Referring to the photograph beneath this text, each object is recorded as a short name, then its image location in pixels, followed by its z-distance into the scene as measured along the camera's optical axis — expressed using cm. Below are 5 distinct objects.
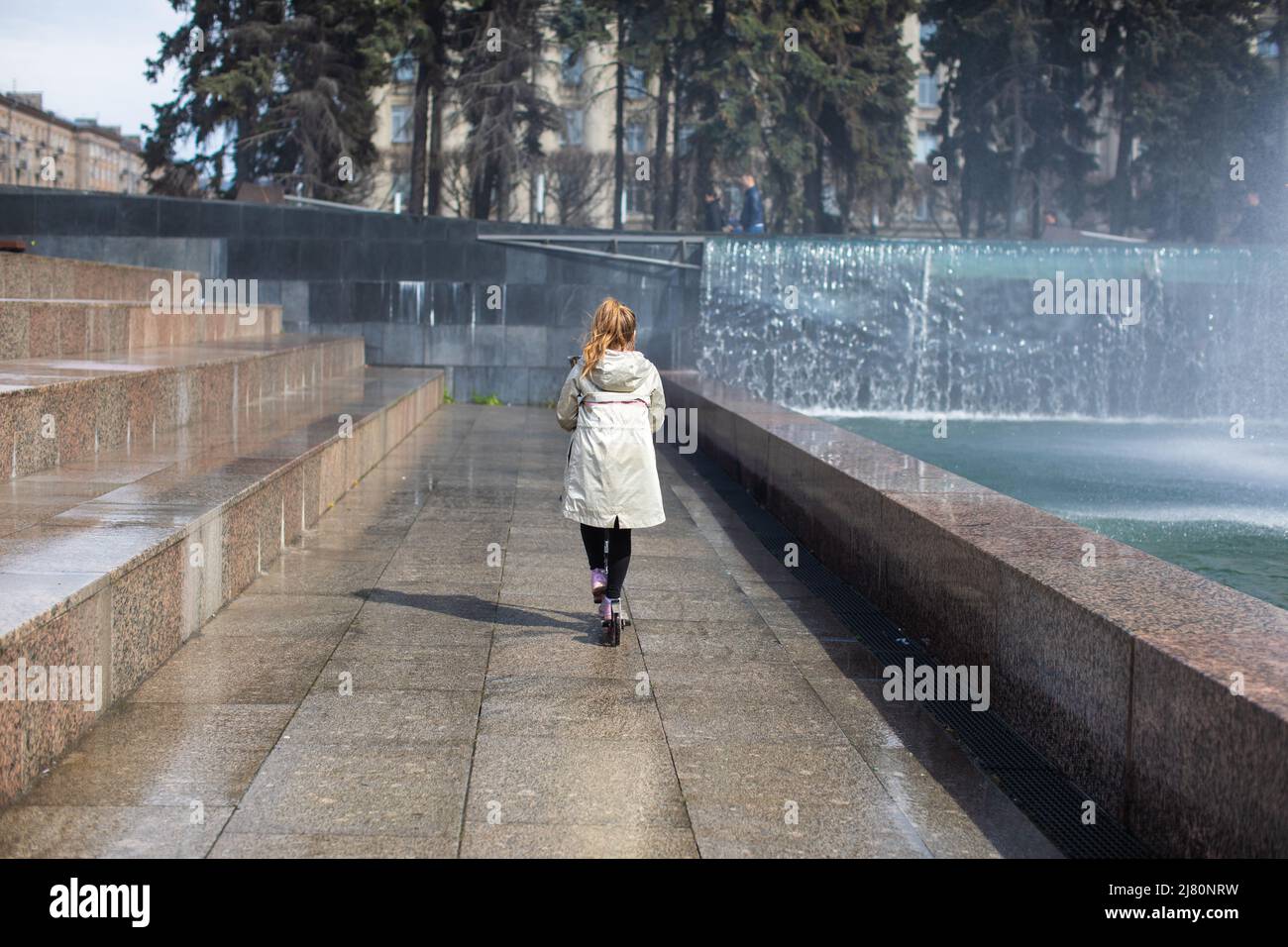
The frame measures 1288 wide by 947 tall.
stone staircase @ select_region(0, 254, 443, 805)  465
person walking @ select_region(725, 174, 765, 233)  2564
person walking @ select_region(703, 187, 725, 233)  2673
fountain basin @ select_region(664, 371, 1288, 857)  377
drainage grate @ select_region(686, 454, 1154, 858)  431
